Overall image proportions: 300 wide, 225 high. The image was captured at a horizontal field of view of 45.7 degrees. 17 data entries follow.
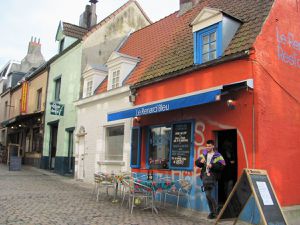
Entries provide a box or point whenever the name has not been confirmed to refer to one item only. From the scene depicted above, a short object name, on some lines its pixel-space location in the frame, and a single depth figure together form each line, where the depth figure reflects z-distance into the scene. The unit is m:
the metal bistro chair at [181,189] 9.04
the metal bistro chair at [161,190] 9.14
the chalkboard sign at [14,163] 19.42
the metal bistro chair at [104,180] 10.16
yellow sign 24.47
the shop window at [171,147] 9.64
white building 13.12
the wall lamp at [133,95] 12.12
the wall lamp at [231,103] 8.18
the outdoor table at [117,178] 9.40
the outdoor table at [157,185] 8.63
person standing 7.86
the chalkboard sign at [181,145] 9.64
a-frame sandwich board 5.67
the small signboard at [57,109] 17.98
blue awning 8.04
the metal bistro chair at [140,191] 8.60
